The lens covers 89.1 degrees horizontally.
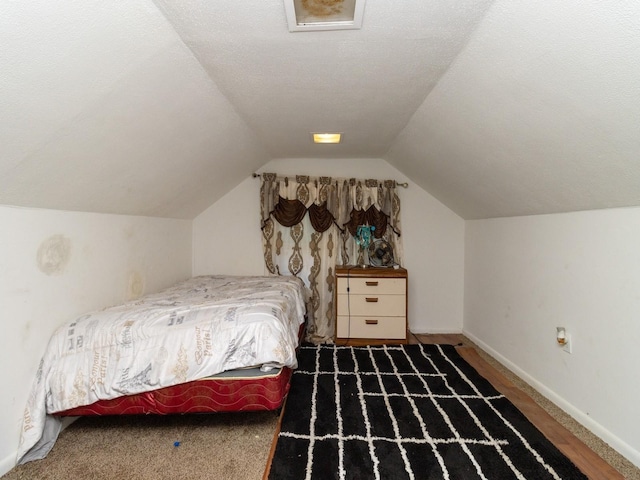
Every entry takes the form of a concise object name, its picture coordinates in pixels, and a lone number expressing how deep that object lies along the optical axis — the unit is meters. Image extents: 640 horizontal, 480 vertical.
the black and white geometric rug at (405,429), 1.56
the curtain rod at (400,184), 3.74
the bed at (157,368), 1.74
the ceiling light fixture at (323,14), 1.26
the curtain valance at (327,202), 3.64
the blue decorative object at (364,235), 3.58
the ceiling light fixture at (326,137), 2.87
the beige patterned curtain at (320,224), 3.65
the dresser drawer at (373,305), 3.29
